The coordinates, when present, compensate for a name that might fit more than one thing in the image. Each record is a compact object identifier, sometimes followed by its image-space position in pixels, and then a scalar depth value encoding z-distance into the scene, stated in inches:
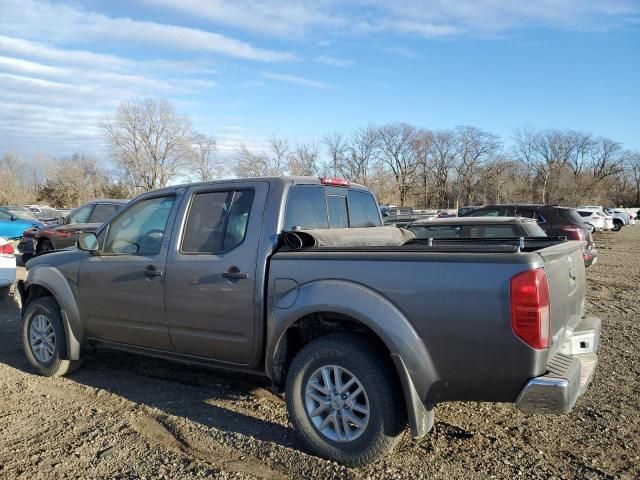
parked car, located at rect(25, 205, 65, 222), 1173.0
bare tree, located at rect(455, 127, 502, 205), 3688.5
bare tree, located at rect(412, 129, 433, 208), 3617.1
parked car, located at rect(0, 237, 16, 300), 327.9
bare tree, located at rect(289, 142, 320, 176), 2105.8
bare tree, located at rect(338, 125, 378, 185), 2762.1
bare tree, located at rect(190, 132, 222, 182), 2747.0
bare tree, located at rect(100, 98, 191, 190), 2719.0
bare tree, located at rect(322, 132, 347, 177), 2699.3
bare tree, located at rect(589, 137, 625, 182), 3927.2
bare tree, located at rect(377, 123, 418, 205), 3481.8
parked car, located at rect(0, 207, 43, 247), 797.2
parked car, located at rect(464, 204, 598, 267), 518.6
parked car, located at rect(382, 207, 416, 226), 386.2
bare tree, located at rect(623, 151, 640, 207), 3927.2
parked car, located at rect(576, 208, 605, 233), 1386.2
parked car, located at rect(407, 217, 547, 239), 358.3
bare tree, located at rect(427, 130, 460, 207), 3676.2
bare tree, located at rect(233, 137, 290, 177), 2098.9
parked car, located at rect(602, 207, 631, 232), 1600.1
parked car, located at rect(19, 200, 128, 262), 515.2
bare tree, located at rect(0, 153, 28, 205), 2915.8
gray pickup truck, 120.6
